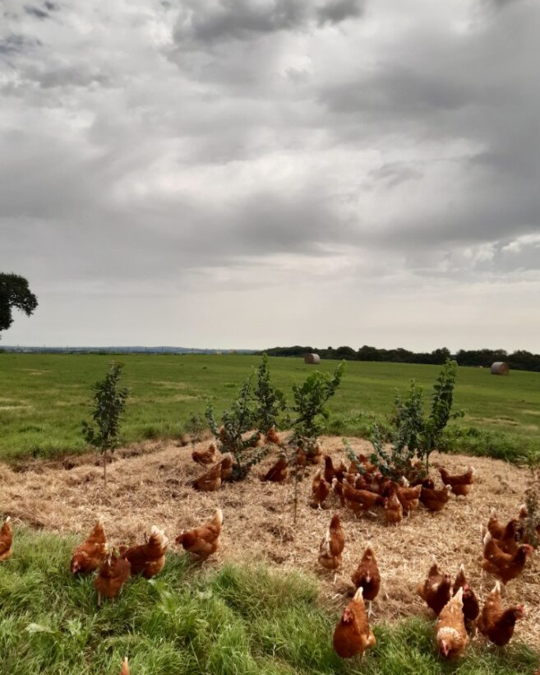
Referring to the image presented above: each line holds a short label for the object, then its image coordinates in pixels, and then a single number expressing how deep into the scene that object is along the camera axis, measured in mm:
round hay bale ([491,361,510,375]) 47156
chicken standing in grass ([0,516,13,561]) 4824
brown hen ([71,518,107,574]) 4617
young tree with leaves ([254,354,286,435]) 10106
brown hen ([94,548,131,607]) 4320
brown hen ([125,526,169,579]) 4645
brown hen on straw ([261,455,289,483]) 8366
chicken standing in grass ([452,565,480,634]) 4285
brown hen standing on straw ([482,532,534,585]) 5043
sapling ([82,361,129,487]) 8312
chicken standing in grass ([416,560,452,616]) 4320
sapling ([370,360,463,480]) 7699
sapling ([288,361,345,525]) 7508
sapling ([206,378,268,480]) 8570
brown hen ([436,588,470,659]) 3730
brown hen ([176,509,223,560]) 5164
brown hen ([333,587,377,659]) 3676
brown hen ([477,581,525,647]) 3990
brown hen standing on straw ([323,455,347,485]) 7941
